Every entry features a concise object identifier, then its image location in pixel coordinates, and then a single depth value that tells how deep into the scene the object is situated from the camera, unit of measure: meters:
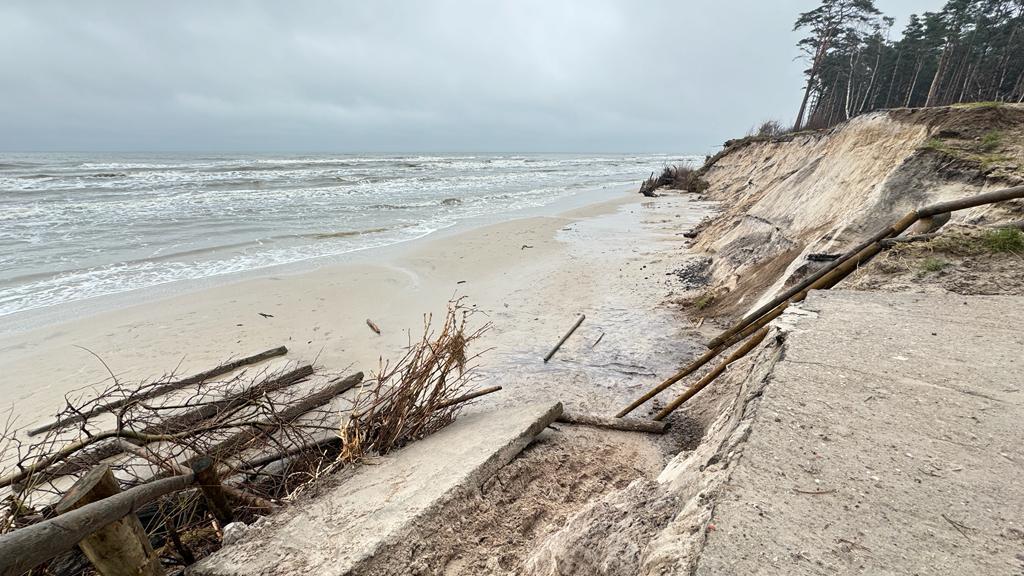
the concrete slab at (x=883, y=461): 1.31
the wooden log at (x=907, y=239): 3.84
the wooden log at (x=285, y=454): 2.99
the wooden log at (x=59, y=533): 1.43
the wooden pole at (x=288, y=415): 2.98
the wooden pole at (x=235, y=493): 2.36
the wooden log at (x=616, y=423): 3.57
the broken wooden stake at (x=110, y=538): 1.74
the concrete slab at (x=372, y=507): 2.02
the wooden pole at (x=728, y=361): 3.08
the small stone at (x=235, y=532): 2.18
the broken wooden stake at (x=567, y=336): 5.43
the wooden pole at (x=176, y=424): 2.87
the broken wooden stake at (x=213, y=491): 2.37
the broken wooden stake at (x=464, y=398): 3.74
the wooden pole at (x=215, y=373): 4.18
